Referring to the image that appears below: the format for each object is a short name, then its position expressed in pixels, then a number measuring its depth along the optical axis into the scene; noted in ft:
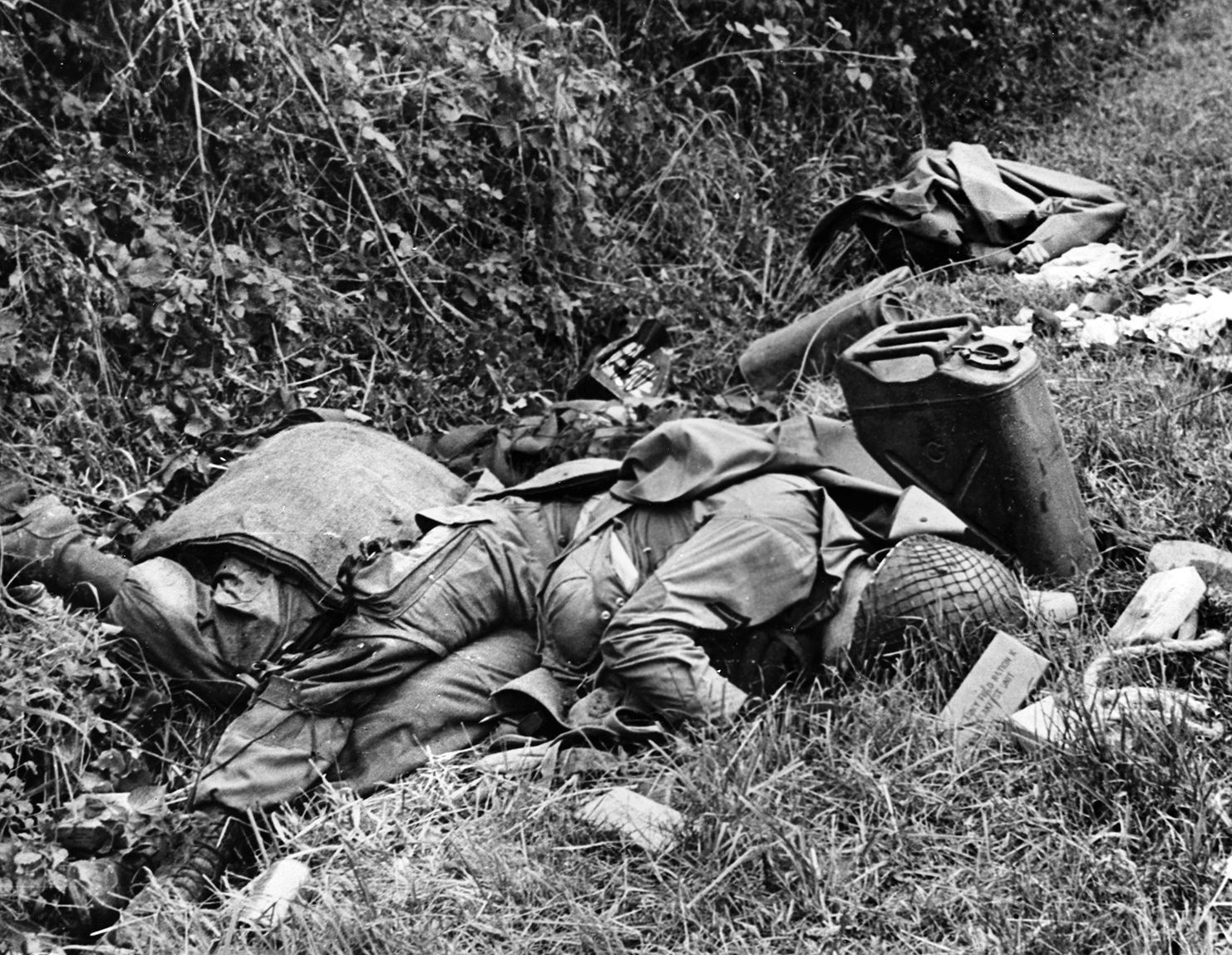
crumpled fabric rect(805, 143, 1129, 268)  19.10
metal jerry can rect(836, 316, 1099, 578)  12.60
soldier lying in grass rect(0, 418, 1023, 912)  12.10
